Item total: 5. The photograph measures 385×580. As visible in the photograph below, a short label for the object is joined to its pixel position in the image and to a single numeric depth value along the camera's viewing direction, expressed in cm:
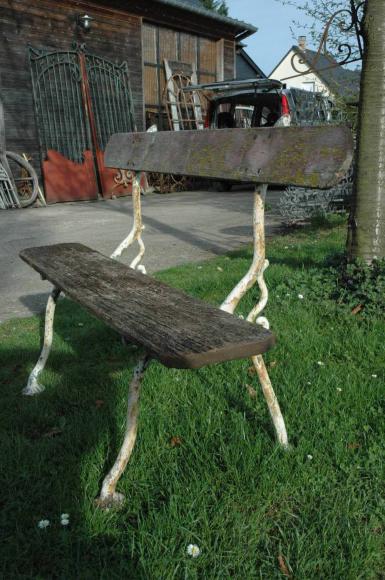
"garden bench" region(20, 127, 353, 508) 158
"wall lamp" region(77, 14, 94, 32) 1059
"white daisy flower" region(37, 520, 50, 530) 170
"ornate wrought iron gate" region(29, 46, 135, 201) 1039
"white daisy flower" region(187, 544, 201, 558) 156
